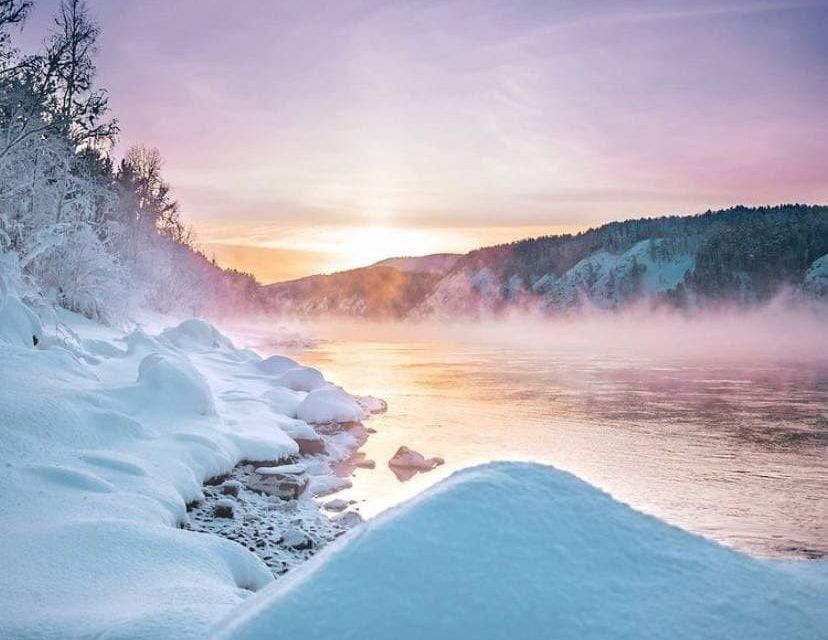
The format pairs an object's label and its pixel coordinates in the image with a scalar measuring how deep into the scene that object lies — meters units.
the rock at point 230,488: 9.34
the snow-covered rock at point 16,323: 10.61
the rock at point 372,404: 21.30
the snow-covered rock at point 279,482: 10.17
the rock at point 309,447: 13.71
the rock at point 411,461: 13.55
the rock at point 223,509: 8.38
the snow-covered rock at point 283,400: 16.59
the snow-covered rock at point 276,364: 22.19
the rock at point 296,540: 7.83
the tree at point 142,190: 41.25
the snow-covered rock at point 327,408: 16.78
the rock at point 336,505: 10.48
